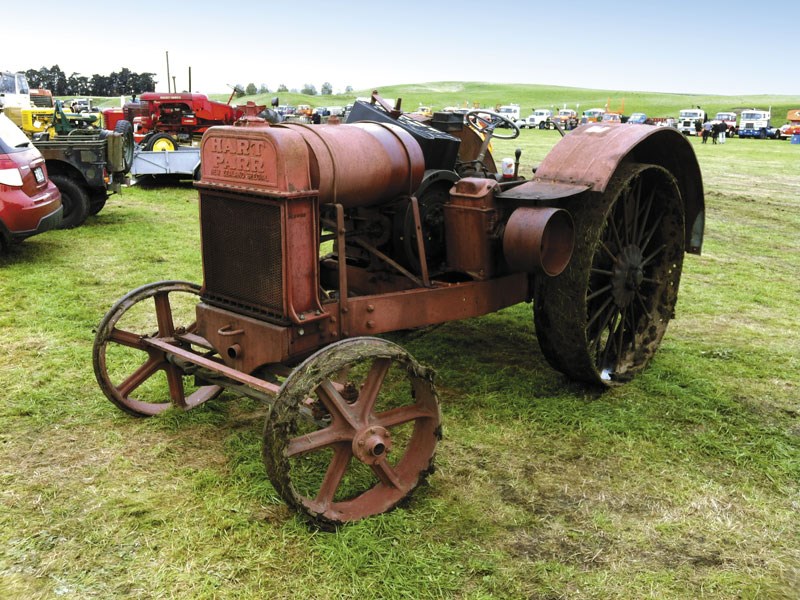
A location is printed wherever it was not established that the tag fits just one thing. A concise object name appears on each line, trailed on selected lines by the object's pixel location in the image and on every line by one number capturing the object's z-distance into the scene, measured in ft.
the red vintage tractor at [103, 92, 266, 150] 55.93
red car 22.21
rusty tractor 9.45
